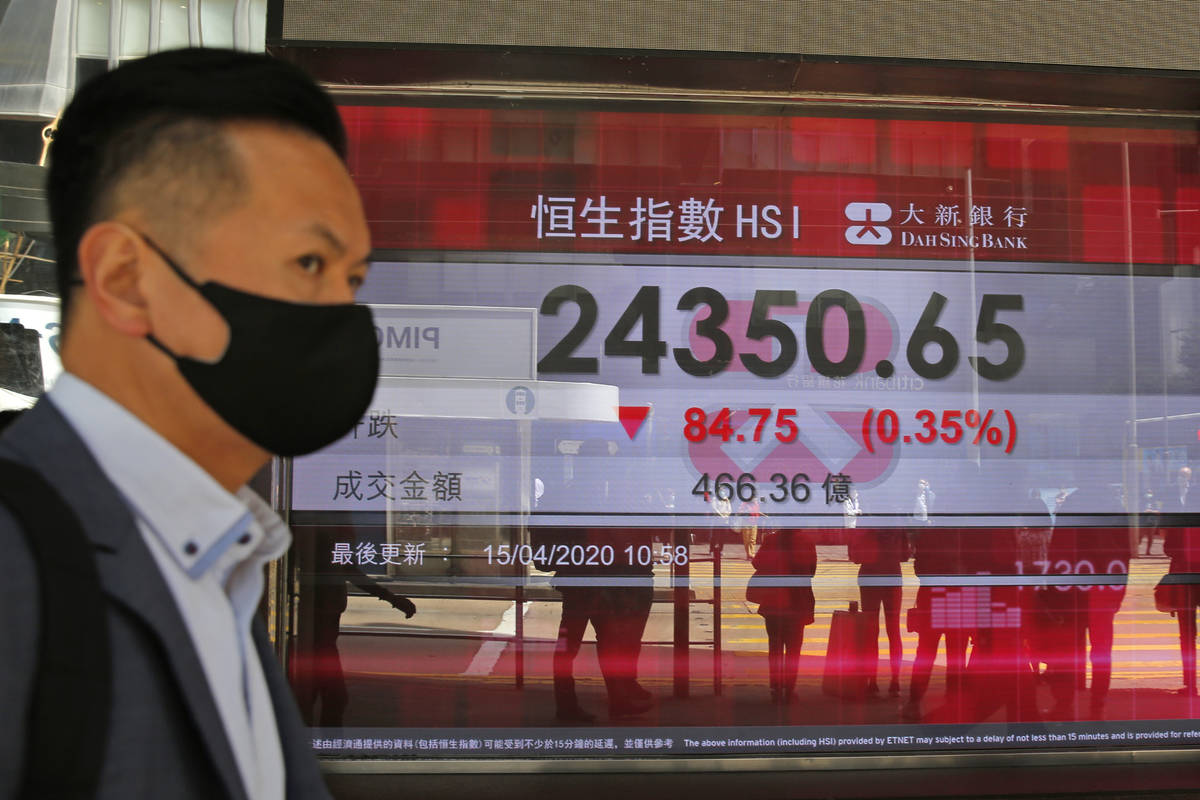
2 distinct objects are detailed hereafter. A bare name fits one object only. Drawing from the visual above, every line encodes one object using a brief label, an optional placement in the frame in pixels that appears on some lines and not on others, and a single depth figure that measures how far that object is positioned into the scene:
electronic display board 4.04
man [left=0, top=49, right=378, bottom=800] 1.00
